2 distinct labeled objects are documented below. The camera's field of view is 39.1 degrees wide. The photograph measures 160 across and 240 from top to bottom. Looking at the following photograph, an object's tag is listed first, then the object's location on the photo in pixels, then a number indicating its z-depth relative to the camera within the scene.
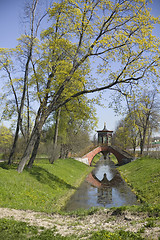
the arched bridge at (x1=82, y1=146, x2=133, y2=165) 44.11
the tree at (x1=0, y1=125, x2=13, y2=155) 26.55
